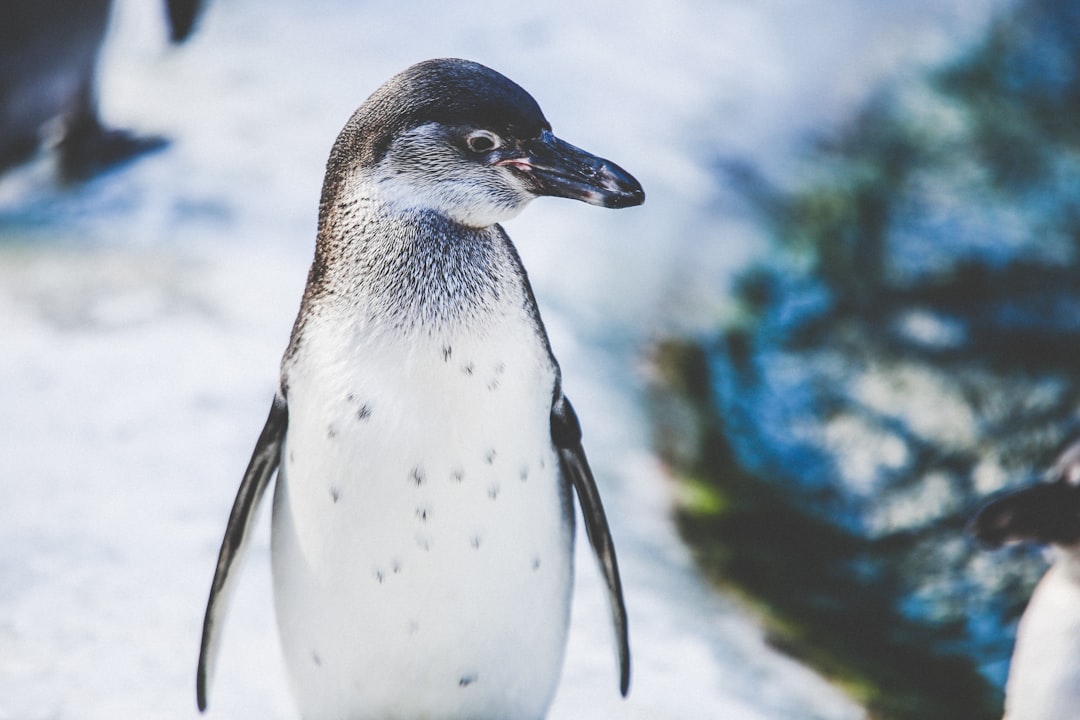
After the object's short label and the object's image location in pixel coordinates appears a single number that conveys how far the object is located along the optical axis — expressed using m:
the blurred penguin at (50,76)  4.46
